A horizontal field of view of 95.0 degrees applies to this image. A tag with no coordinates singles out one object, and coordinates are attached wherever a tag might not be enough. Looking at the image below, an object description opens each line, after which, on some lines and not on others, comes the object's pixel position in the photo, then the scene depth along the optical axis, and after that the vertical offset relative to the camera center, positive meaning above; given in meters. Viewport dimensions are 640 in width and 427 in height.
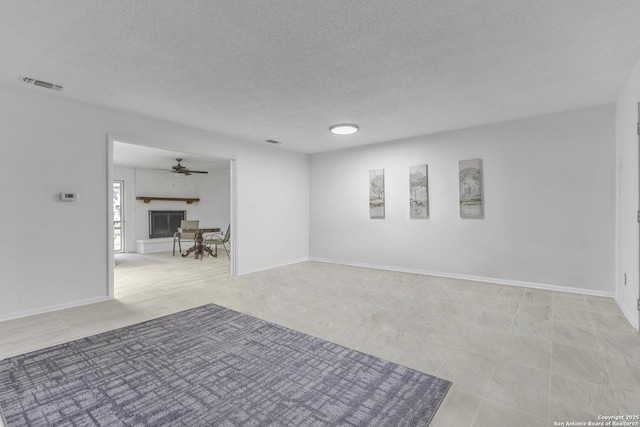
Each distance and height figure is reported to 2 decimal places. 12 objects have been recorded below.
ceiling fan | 7.55 +1.15
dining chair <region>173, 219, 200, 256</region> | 7.55 -0.57
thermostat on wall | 3.36 +0.20
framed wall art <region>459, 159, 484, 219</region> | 4.60 +0.39
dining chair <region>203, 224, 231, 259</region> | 7.46 -0.69
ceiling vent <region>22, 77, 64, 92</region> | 2.91 +1.33
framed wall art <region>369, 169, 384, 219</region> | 5.69 +0.39
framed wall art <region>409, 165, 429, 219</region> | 5.14 +0.39
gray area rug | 1.61 -1.11
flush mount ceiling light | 4.48 +1.33
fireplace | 8.83 -0.27
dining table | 7.26 -0.70
